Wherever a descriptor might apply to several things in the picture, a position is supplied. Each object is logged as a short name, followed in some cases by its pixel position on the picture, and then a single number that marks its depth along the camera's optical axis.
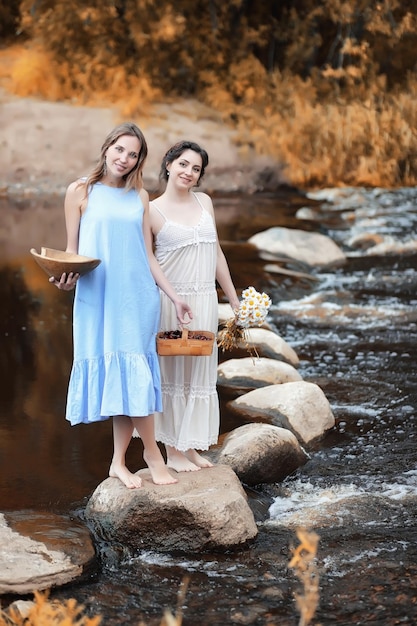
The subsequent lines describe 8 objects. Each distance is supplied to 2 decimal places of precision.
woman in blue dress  4.27
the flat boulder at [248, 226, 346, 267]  10.78
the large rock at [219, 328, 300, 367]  7.22
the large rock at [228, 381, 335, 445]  5.76
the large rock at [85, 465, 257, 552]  4.27
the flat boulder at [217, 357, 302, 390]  6.66
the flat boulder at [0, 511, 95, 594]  3.87
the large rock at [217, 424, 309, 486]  5.00
